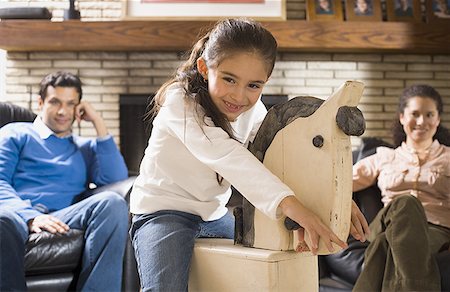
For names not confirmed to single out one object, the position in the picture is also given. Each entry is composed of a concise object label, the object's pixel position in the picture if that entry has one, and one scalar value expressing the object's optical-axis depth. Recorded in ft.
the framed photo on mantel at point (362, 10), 15.72
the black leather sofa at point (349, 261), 9.37
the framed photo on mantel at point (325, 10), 15.69
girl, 4.72
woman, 8.11
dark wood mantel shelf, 14.75
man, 8.85
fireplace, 15.87
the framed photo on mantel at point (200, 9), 15.20
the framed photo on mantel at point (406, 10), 15.99
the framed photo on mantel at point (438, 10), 15.81
